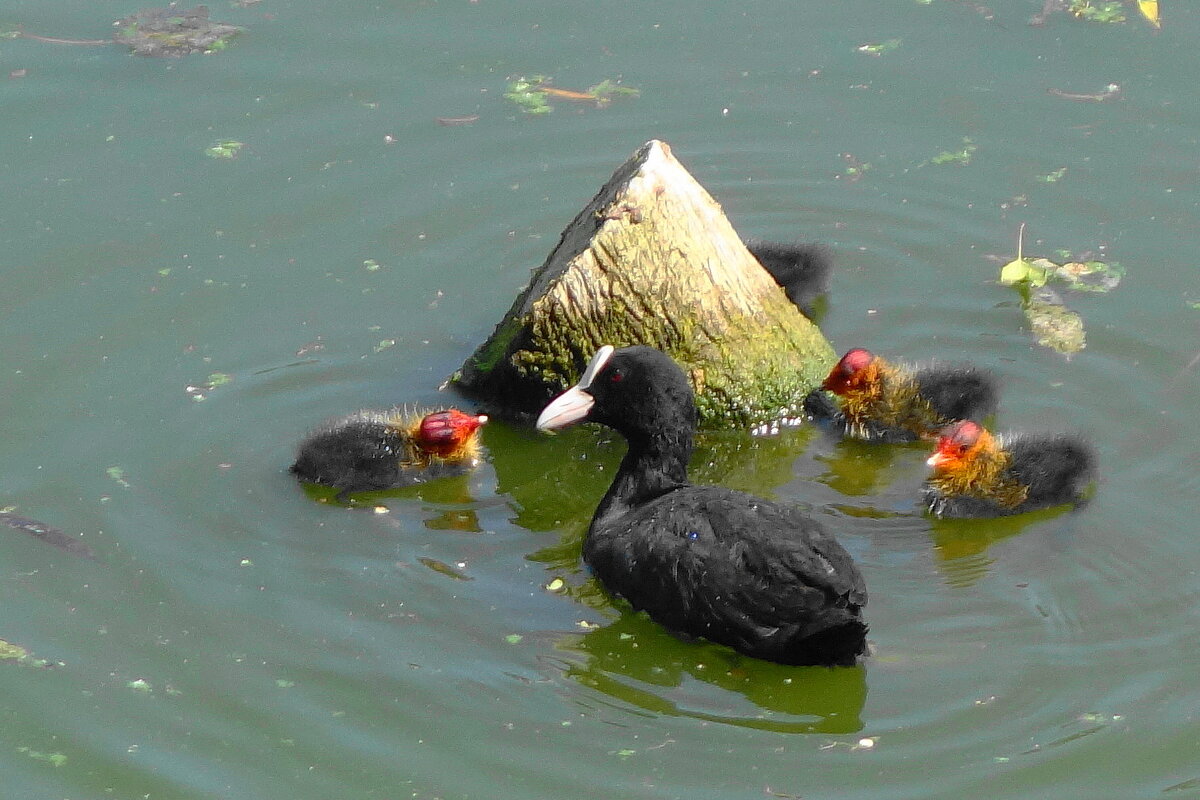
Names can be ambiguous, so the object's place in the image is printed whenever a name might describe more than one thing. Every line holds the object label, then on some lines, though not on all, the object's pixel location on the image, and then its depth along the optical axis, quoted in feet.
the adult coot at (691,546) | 39.24
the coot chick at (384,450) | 47.80
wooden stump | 49.73
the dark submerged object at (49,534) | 45.06
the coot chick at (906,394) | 49.49
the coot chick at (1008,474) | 45.52
